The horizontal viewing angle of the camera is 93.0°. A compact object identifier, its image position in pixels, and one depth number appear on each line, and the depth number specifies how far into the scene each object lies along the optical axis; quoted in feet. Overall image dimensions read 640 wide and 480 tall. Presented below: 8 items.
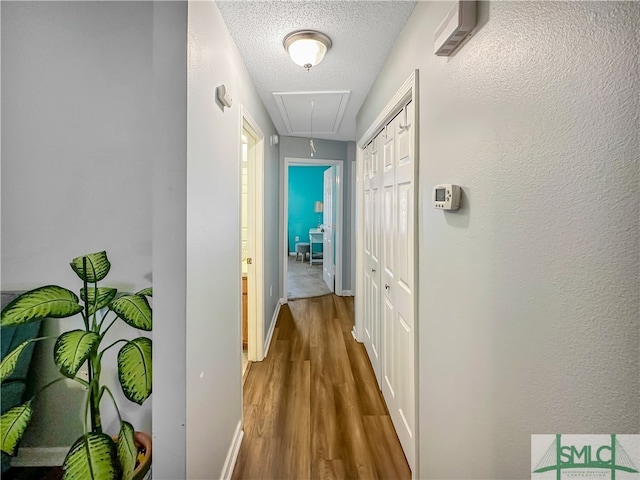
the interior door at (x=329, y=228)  16.12
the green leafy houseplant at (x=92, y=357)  3.40
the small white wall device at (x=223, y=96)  4.51
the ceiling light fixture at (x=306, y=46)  5.37
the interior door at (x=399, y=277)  5.04
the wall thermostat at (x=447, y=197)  3.38
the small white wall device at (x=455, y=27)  2.99
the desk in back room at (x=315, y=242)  24.83
